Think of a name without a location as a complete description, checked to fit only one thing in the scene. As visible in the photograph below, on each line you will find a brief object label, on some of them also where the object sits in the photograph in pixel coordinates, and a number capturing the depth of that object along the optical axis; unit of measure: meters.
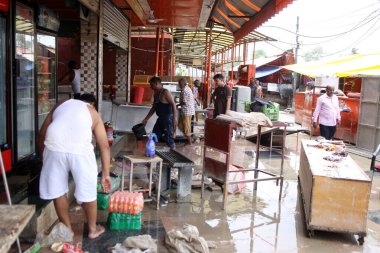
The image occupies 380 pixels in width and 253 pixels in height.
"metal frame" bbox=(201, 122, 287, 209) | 5.68
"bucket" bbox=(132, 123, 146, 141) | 7.32
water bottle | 5.48
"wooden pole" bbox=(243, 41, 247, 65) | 22.02
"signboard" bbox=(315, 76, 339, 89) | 14.37
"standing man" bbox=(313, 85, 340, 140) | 9.65
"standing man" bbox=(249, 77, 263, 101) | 17.99
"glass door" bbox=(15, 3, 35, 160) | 5.63
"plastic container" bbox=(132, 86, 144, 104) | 11.55
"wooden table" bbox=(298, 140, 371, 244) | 4.79
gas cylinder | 8.25
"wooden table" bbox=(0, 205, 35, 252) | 2.19
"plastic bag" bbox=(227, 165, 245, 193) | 6.66
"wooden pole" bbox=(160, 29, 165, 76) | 16.57
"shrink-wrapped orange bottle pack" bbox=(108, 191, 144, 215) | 4.52
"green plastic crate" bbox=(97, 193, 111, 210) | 5.15
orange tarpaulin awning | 8.35
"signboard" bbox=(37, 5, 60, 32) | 6.34
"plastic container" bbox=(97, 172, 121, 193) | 5.66
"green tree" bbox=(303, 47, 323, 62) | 73.31
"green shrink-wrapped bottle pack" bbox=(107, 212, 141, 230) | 4.53
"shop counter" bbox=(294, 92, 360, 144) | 12.23
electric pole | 28.29
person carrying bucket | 8.02
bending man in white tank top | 3.88
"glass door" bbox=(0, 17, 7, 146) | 5.23
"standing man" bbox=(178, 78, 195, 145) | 10.16
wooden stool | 5.27
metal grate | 5.71
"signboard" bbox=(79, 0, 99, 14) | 6.81
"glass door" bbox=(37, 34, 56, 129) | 6.62
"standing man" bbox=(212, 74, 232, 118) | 9.91
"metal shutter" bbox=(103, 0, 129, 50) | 8.91
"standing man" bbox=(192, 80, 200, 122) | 16.61
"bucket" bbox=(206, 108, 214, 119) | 12.81
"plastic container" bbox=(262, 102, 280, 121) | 11.78
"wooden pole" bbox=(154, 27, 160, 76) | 14.76
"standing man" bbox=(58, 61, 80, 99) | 8.96
